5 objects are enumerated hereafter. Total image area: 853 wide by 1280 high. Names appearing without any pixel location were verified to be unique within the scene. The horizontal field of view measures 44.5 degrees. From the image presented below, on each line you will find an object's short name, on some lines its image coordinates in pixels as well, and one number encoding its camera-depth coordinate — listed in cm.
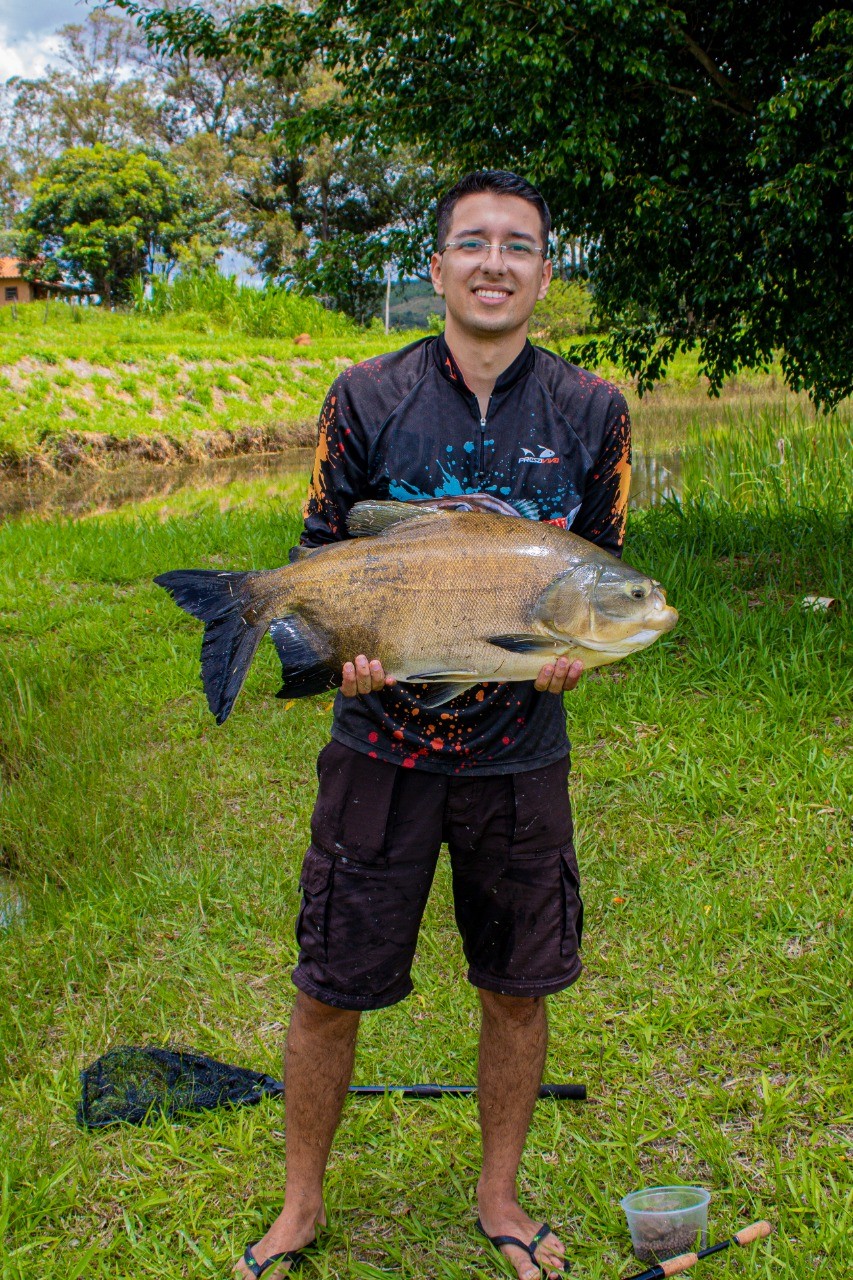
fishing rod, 232
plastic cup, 240
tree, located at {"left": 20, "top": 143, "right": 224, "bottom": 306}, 3428
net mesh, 289
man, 233
